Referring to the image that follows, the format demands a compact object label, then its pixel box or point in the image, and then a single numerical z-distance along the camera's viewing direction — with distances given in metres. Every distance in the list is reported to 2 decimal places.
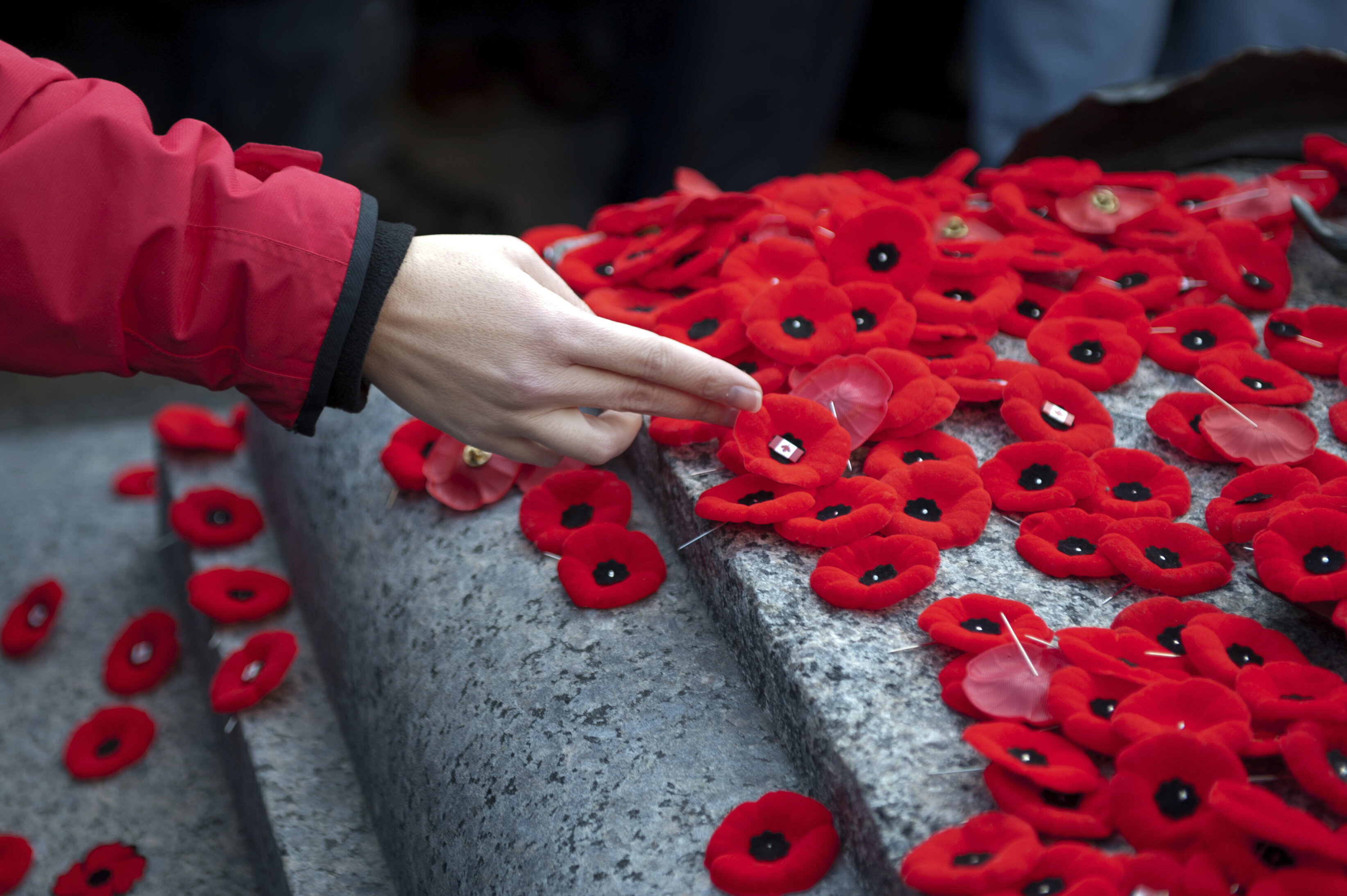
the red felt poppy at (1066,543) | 0.65
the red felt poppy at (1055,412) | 0.70
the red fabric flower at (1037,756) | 0.57
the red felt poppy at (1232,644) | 0.60
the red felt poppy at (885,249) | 0.76
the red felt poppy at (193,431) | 0.92
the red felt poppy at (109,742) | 0.80
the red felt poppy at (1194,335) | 0.76
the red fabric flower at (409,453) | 0.76
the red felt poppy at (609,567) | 0.69
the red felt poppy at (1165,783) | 0.56
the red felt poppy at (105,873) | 0.74
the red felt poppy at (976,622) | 0.61
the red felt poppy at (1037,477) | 0.68
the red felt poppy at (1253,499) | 0.65
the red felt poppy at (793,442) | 0.66
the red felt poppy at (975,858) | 0.55
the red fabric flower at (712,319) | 0.74
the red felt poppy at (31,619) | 0.86
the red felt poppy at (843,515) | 0.65
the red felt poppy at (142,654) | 0.85
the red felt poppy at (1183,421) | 0.71
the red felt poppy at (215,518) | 0.86
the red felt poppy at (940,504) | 0.66
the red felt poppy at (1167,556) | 0.64
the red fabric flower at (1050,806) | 0.56
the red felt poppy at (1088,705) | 0.58
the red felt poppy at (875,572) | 0.63
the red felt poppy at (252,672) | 0.75
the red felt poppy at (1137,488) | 0.67
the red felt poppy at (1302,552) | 0.61
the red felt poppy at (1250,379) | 0.72
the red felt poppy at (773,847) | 0.59
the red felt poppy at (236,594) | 0.80
